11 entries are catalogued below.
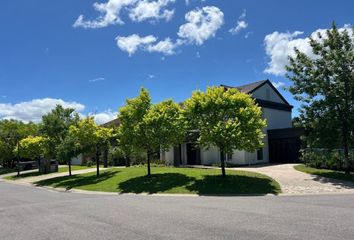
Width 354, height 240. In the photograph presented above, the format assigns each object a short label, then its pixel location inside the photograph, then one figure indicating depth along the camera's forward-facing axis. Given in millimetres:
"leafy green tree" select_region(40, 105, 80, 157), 37469
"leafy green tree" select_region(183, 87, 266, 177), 20547
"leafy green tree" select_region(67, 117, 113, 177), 29531
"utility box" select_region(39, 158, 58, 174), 42781
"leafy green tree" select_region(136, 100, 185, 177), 24016
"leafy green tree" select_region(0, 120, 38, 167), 51156
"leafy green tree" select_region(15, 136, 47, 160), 42934
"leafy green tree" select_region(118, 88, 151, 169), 24875
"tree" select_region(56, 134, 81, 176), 31031
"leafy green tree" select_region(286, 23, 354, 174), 22328
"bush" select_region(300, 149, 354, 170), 25281
